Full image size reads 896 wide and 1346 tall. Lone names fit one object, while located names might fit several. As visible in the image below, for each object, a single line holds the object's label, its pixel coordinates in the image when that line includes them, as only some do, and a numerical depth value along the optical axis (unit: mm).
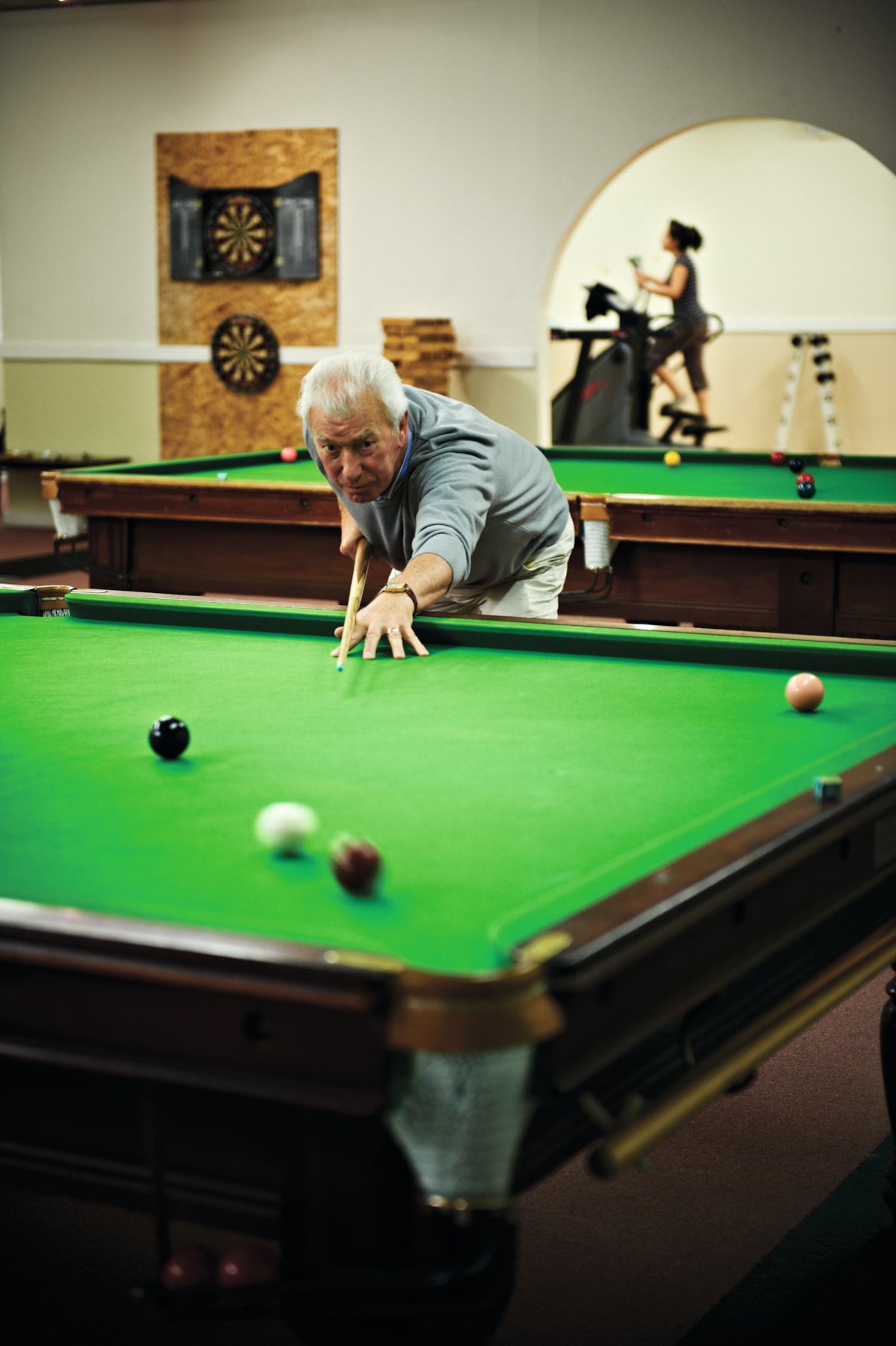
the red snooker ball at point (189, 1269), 1264
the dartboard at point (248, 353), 9531
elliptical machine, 9703
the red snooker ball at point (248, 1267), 1261
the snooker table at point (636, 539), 4121
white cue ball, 1444
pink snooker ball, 2113
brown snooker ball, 1313
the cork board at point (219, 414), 9523
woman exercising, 9828
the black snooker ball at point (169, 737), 1838
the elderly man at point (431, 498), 2803
